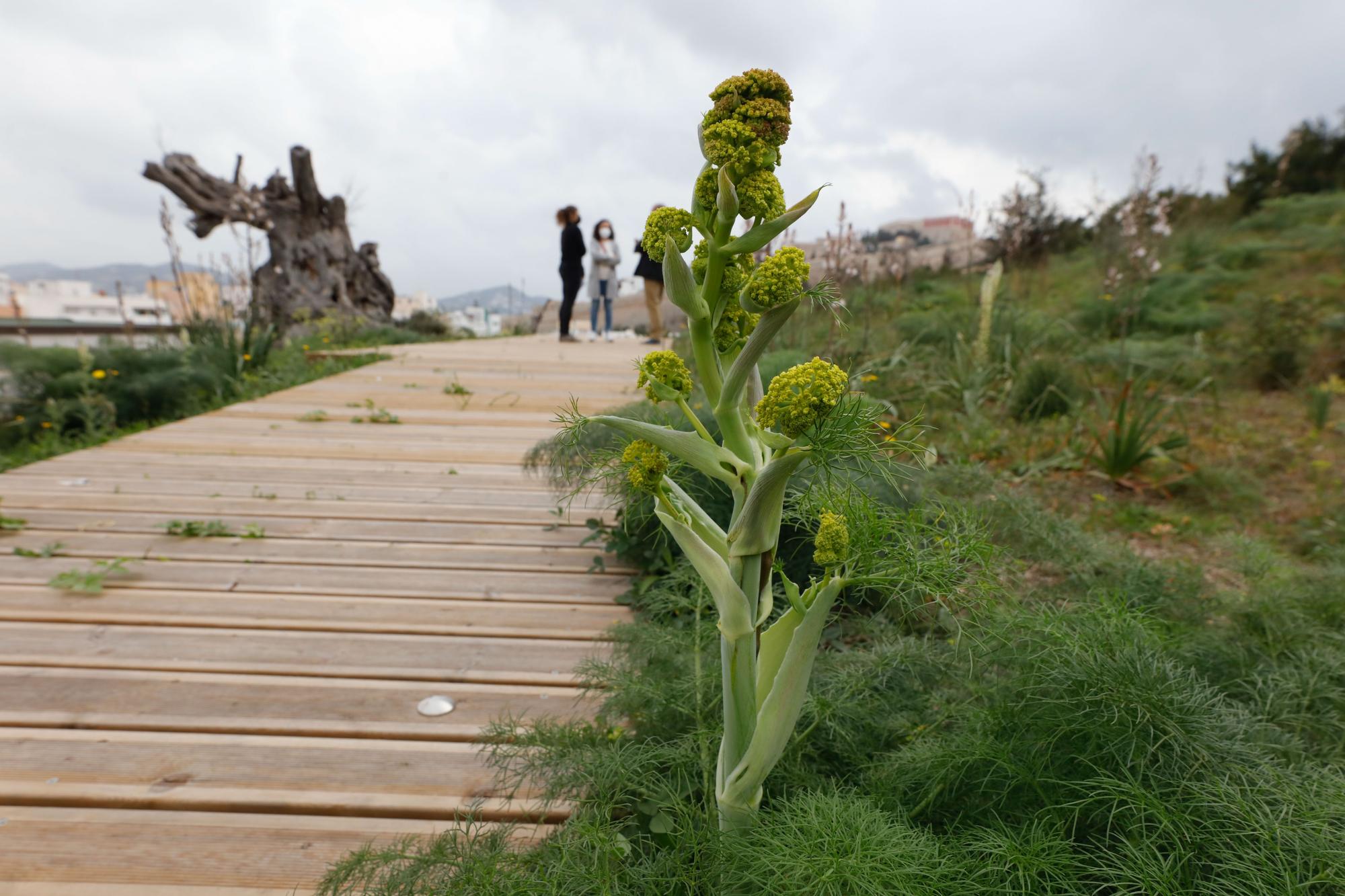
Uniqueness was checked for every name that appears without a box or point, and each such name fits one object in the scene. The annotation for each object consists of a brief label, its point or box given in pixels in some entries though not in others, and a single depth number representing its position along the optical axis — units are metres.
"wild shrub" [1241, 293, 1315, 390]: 5.95
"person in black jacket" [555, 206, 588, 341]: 9.45
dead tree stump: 11.66
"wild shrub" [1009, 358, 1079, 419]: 5.11
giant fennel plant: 0.84
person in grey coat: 10.26
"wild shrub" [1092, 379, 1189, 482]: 3.89
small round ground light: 1.90
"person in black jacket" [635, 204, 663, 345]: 9.17
